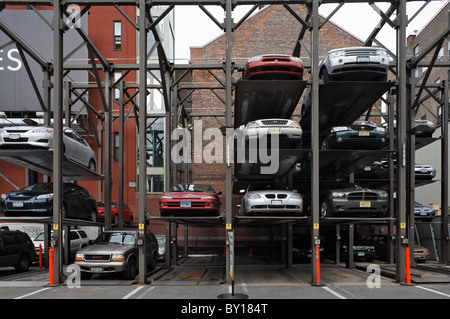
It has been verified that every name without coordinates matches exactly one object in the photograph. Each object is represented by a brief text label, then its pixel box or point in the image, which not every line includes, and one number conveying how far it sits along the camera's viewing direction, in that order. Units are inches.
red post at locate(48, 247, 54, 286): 425.0
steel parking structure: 444.5
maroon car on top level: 458.3
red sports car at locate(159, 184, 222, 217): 448.1
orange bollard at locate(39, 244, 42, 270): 600.3
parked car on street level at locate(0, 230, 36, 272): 517.3
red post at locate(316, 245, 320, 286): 427.5
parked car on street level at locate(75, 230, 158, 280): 446.6
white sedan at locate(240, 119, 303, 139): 457.1
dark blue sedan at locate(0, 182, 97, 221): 487.6
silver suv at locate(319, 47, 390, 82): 448.1
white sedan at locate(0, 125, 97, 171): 475.8
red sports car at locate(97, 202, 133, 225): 768.9
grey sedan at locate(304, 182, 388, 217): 450.6
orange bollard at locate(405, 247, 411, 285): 433.5
